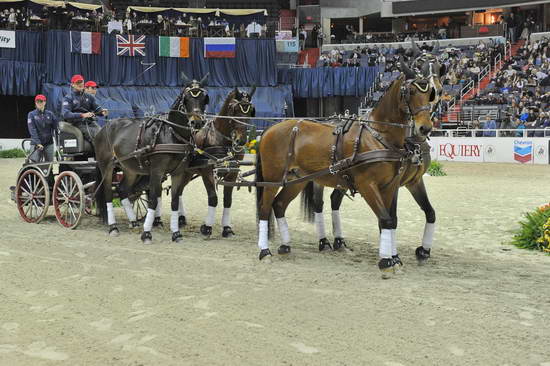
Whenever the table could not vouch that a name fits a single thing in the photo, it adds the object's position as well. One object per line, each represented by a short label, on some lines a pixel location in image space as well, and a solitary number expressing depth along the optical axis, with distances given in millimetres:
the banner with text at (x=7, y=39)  26756
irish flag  29891
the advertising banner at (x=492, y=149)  20891
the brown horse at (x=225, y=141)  8078
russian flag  30547
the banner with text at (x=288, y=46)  33594
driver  9031
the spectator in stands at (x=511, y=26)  33031
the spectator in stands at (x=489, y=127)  22219
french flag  28234
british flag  29125
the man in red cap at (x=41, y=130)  9500
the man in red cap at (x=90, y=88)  9164
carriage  8812
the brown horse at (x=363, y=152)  5973
